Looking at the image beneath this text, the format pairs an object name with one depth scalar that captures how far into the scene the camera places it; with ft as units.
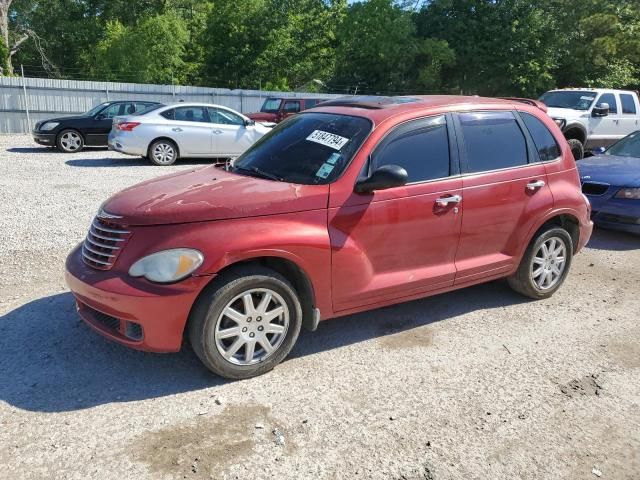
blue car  23.95
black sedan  48.03
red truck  60.85
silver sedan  41.55
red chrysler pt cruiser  11.18
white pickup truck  39.96
